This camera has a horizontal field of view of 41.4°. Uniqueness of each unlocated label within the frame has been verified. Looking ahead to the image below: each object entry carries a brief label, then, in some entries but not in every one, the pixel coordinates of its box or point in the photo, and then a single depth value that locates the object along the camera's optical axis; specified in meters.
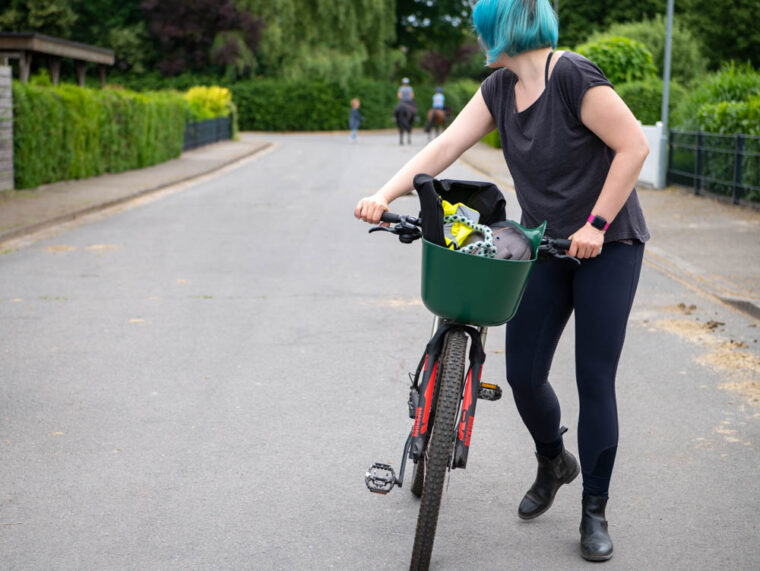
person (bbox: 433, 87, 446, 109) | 36.94
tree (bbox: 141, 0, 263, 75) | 49.41
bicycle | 3.00
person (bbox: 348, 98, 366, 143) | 42.44
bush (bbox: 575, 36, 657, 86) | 24.31
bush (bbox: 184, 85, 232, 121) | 33.47
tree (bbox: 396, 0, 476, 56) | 66.56
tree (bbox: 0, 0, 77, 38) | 51.38
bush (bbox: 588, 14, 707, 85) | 35.34
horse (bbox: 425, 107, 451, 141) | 37.84
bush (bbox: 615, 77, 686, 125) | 21.56
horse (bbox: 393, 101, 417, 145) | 37.12
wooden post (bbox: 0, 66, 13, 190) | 15.11
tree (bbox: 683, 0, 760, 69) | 38.39
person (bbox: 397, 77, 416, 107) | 37.59
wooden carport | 25.34
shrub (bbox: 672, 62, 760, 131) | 17.67
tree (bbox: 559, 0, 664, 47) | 51.25
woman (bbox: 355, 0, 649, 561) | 3.16
